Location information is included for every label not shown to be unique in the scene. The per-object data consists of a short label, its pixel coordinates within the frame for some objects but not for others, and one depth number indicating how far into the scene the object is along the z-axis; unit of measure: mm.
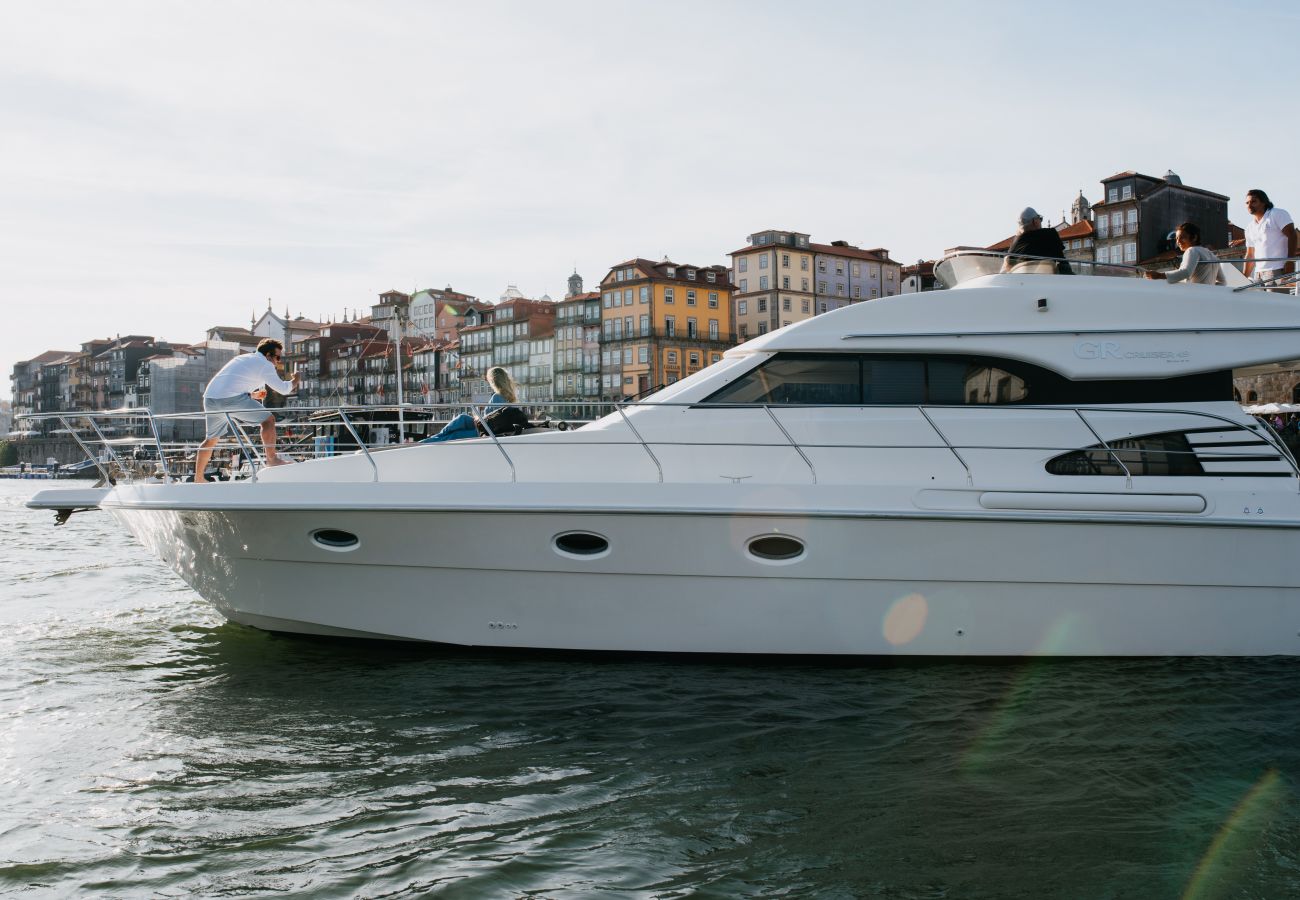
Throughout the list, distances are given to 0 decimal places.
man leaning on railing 6563
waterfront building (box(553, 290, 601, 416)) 76188
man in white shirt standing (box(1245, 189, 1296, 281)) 6840
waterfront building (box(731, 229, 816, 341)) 73562
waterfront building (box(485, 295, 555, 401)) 82362
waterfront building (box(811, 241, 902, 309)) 75000
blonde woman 6789
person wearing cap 6648
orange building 71312
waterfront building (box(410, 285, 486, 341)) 97938
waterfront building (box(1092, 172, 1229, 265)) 56969
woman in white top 6543
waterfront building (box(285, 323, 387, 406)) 98750
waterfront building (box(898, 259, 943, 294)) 71125
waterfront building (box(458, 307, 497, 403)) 85312
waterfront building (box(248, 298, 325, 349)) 113438
